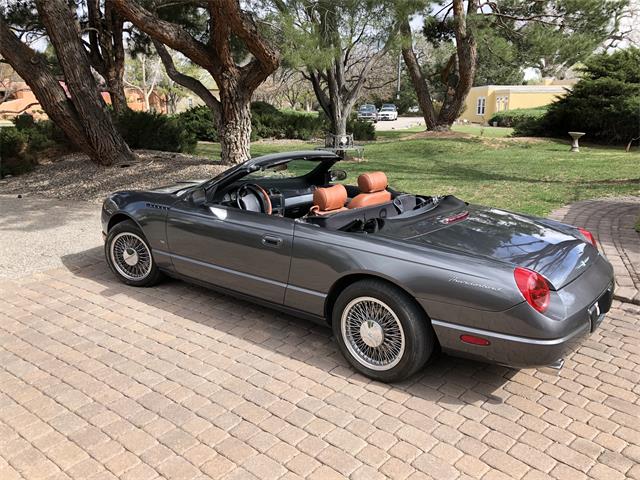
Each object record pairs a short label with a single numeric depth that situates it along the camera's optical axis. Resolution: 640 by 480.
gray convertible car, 3.09
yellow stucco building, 45.62
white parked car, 50.19
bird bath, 18.98
